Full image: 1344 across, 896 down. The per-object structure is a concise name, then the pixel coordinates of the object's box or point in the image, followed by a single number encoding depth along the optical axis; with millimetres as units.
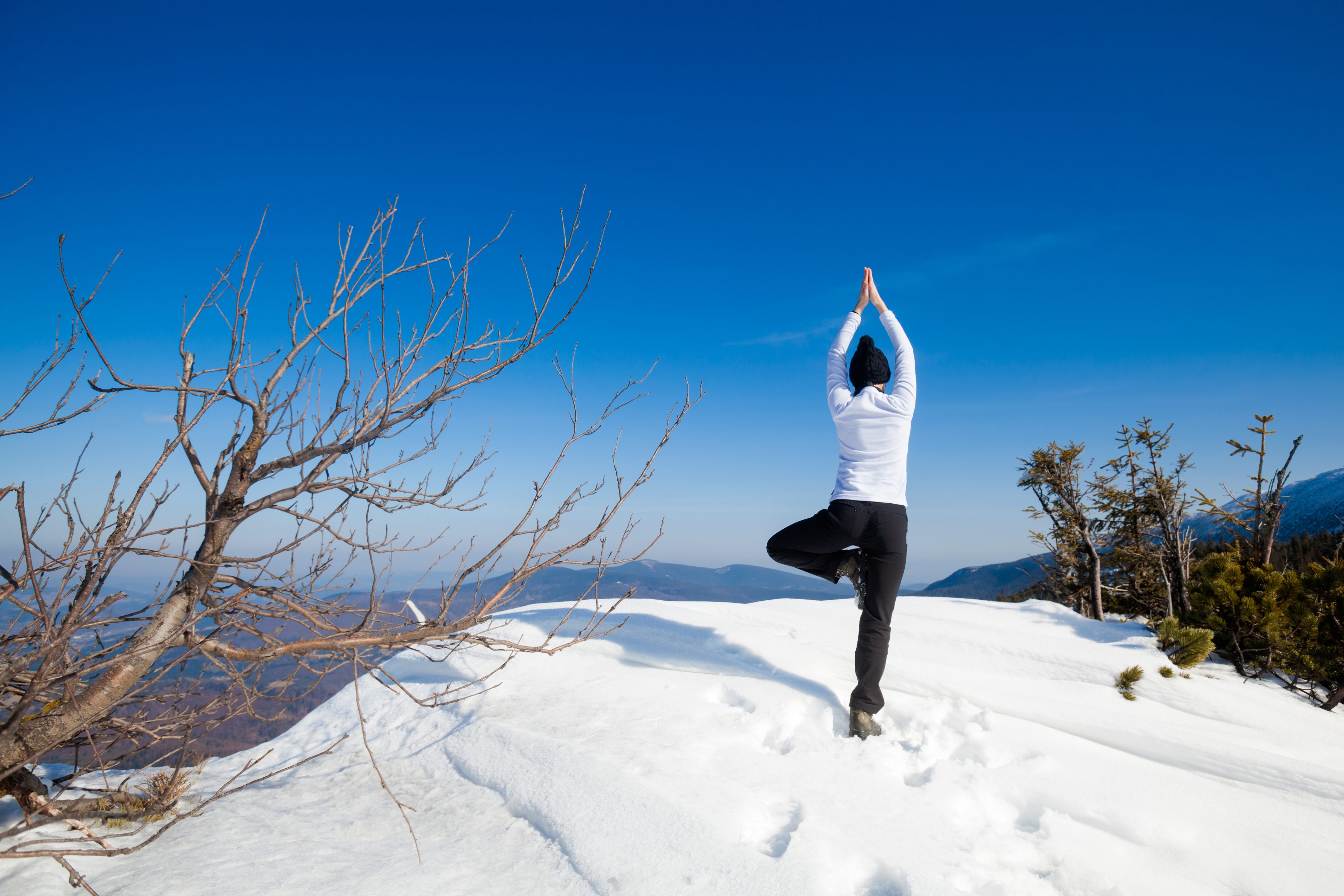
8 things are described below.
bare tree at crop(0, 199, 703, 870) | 2350
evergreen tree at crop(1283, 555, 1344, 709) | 4906
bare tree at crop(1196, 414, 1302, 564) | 6246
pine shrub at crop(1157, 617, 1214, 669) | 4816
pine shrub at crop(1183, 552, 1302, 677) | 5148
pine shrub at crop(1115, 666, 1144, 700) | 4474
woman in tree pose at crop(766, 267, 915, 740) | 3467
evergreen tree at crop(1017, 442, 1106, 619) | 8469
